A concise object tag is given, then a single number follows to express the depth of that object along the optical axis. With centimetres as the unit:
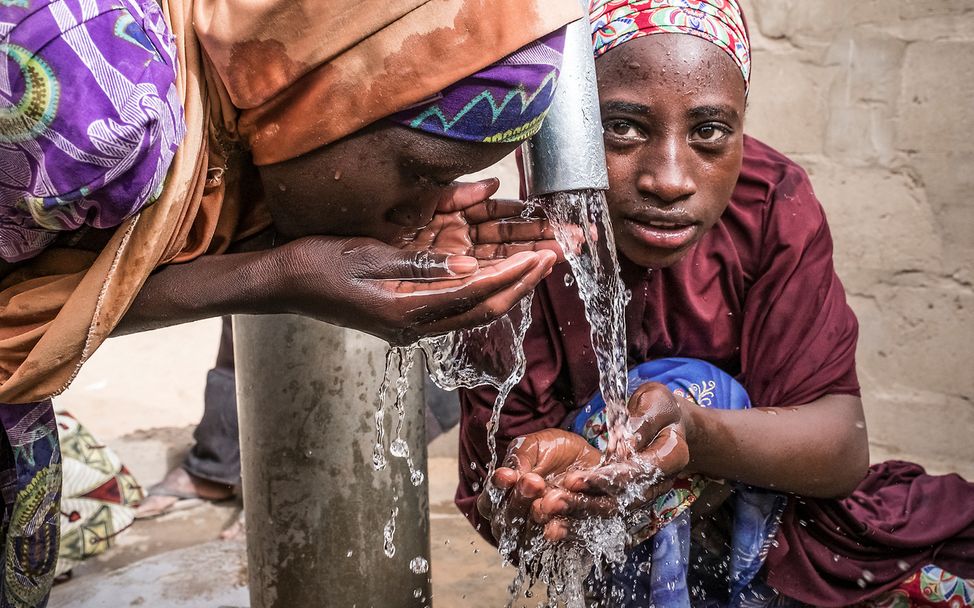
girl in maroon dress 193
